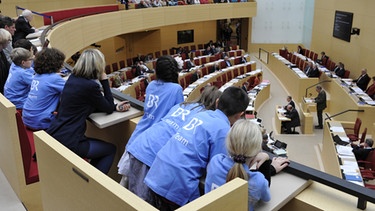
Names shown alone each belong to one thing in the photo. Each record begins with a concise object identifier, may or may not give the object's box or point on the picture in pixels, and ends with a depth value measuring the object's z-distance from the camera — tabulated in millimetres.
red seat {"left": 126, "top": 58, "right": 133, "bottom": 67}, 18875
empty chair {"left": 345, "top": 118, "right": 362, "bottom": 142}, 9977
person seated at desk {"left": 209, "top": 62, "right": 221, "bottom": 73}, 17844
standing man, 13008
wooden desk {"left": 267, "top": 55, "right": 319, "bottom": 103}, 15500
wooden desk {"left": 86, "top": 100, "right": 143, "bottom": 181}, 3199
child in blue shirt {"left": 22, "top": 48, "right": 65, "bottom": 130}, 3398
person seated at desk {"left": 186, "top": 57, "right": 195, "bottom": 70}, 17500
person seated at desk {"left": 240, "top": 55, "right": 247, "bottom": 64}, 19938
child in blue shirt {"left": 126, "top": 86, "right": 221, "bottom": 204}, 2646
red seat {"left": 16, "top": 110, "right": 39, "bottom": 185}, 2890
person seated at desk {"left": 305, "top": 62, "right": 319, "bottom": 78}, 15773
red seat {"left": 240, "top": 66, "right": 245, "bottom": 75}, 18594
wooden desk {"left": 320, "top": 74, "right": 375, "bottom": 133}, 11695
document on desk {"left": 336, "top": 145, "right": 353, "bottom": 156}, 8563
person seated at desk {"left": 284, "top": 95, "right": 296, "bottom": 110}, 12923
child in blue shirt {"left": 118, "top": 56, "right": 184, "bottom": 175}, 3062
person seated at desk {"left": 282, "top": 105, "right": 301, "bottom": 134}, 12445
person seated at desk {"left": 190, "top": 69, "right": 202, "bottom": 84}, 15906
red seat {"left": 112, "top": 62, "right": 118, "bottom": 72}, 17422
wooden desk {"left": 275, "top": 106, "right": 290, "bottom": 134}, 12578
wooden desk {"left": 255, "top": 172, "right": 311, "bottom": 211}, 2115
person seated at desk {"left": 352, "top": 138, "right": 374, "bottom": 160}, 8570
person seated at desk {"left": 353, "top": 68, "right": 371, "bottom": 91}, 13805
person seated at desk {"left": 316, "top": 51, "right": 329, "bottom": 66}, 18500
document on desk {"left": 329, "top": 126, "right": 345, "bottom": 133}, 9977
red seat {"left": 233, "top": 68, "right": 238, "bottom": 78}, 17875
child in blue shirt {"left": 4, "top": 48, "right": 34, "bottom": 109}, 3820
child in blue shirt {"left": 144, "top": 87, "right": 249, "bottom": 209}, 2324
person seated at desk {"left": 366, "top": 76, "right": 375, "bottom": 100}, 12906
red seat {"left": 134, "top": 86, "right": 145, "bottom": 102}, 13945
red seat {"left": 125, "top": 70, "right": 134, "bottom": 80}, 15975
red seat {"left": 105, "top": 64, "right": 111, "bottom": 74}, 17353
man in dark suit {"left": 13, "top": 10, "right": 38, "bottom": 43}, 7675
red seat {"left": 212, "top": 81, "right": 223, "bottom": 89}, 15020
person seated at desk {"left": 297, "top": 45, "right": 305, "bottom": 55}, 21470
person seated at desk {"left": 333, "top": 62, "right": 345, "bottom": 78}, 15844
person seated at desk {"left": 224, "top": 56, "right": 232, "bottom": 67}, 18922
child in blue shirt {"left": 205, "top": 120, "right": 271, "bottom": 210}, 1999
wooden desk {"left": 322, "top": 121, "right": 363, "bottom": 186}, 8031
